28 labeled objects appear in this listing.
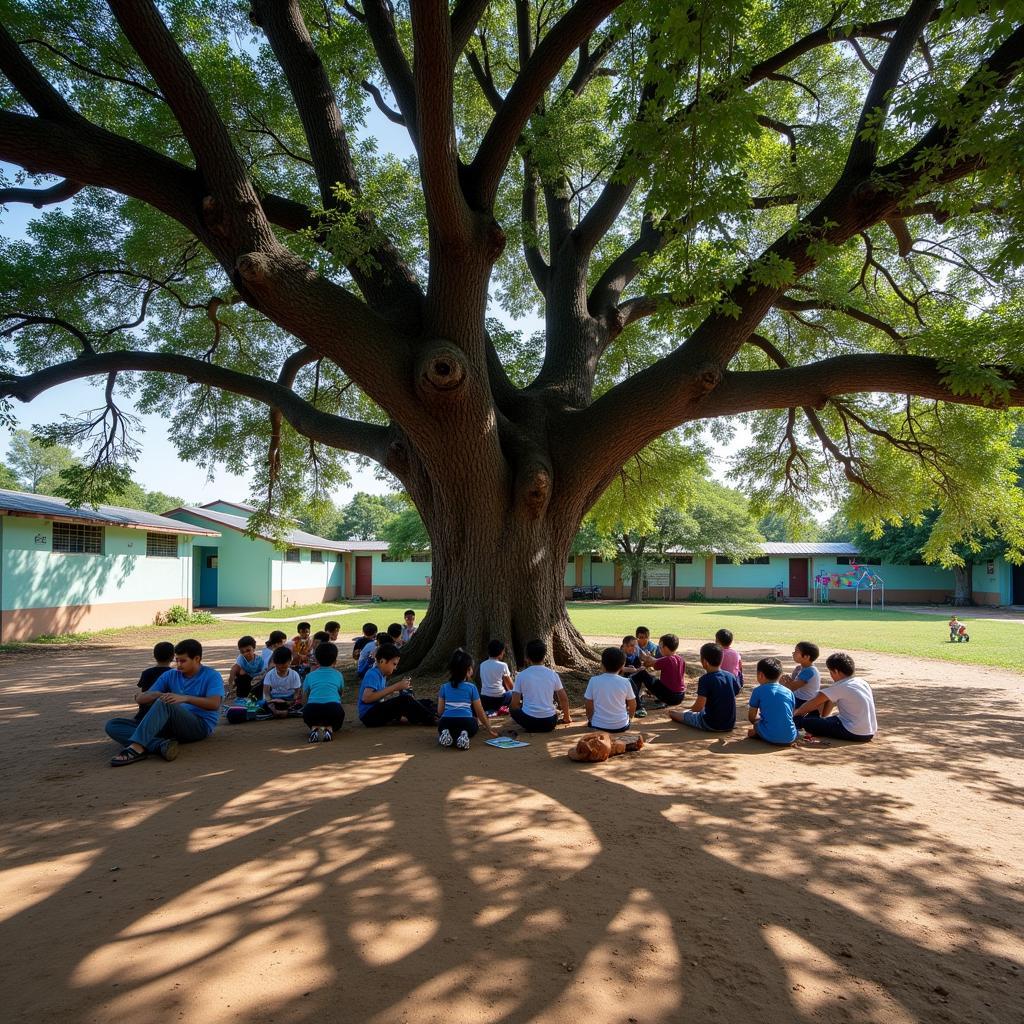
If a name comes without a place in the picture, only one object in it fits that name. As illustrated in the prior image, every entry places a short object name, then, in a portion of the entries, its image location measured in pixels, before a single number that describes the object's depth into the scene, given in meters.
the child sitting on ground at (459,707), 5.73
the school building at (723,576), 36.88
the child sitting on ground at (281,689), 7.22
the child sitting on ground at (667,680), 7.61
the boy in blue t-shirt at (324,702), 6.05
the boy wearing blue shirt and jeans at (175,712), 5.45
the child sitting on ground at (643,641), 8.48
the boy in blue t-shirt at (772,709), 5.96
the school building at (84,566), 15.23
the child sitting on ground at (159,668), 5.65
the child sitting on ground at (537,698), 6.25
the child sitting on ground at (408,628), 10.24
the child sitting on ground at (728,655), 7.44
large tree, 5.35
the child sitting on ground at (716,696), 6.36
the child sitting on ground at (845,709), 6.09
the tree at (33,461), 59.38
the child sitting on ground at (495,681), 6.79
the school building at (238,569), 26.39
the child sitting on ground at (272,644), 7.88
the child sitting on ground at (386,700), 6.44
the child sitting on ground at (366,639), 8.65
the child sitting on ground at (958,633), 15.75
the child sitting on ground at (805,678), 6.55
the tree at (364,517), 65.62
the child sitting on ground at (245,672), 7.73
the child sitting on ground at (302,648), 8.49
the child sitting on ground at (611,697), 5.88
